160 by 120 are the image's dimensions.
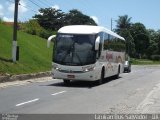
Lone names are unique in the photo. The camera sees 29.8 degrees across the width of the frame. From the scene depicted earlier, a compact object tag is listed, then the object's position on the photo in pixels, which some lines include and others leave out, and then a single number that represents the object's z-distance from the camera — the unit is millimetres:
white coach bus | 16074
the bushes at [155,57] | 93267
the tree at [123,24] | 86917
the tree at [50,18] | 75606
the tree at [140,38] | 92553
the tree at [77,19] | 80488
